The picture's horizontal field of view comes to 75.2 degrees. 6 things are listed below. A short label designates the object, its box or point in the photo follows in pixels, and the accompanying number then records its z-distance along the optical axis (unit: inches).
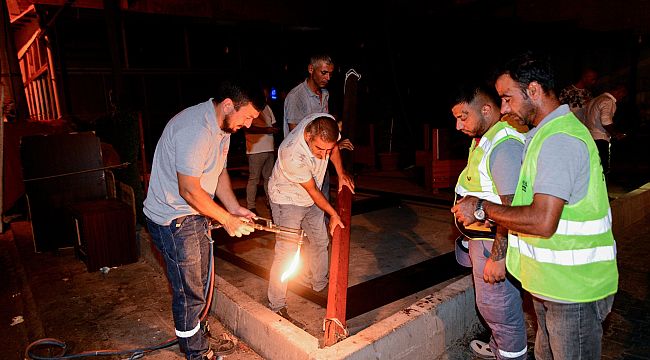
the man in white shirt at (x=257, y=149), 272.2
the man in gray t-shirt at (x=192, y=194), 118.1
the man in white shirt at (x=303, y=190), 147.1
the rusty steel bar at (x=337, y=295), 118.7
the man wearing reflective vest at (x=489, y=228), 105.7
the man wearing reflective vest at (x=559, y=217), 79.0
